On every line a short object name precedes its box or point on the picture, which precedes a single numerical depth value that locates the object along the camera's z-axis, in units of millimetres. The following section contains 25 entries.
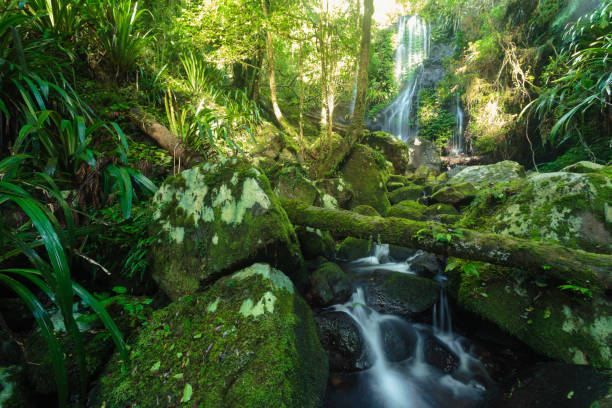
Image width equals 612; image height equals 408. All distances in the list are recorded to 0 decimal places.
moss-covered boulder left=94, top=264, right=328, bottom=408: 1315
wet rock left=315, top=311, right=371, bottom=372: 2080
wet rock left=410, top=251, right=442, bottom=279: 3154
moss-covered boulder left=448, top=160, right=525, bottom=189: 6535
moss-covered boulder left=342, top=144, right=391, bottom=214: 5461
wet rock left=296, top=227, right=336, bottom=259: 3184
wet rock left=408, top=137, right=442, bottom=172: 11086
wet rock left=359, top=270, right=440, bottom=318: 2613
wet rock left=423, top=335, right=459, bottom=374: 2152
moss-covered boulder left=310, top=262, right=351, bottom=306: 2628
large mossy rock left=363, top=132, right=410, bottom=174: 8305
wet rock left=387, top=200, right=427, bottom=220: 4711
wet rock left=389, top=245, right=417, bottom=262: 3738
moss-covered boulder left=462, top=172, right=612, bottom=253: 2299
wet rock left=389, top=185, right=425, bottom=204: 6324
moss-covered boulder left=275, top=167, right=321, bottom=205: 3992
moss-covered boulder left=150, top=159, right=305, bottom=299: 2092
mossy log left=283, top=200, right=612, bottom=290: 1775
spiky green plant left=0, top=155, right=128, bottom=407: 977
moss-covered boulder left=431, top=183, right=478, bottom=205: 5520
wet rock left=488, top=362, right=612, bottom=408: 1335
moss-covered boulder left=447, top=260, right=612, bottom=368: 1743
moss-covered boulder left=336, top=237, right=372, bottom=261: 3775
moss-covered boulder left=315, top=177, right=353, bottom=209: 4844
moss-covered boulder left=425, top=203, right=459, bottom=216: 5066
